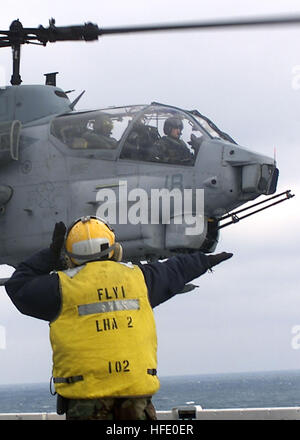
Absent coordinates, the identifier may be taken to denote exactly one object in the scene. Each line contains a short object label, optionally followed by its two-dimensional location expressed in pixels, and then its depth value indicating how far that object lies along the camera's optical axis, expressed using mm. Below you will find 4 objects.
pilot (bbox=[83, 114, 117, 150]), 13914
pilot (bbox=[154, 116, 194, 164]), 13469
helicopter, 13133
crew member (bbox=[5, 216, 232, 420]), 5992
